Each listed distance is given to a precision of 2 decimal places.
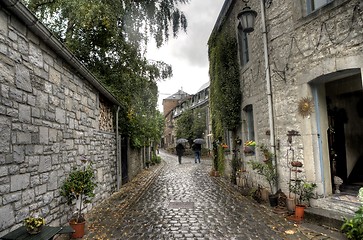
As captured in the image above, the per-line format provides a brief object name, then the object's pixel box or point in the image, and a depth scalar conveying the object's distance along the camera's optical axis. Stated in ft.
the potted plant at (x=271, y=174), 19.94
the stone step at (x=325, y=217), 14.56
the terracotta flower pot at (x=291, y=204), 17.89
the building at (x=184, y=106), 87.61
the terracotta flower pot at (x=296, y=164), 17.17
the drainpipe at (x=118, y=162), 30.45
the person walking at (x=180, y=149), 64.77
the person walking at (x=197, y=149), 64.54
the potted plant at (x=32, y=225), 10.56
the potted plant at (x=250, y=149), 23.62
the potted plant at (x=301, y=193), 16.76
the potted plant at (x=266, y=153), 21.16
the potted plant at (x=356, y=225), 12.09
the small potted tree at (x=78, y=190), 14.90
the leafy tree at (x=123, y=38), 30.17
